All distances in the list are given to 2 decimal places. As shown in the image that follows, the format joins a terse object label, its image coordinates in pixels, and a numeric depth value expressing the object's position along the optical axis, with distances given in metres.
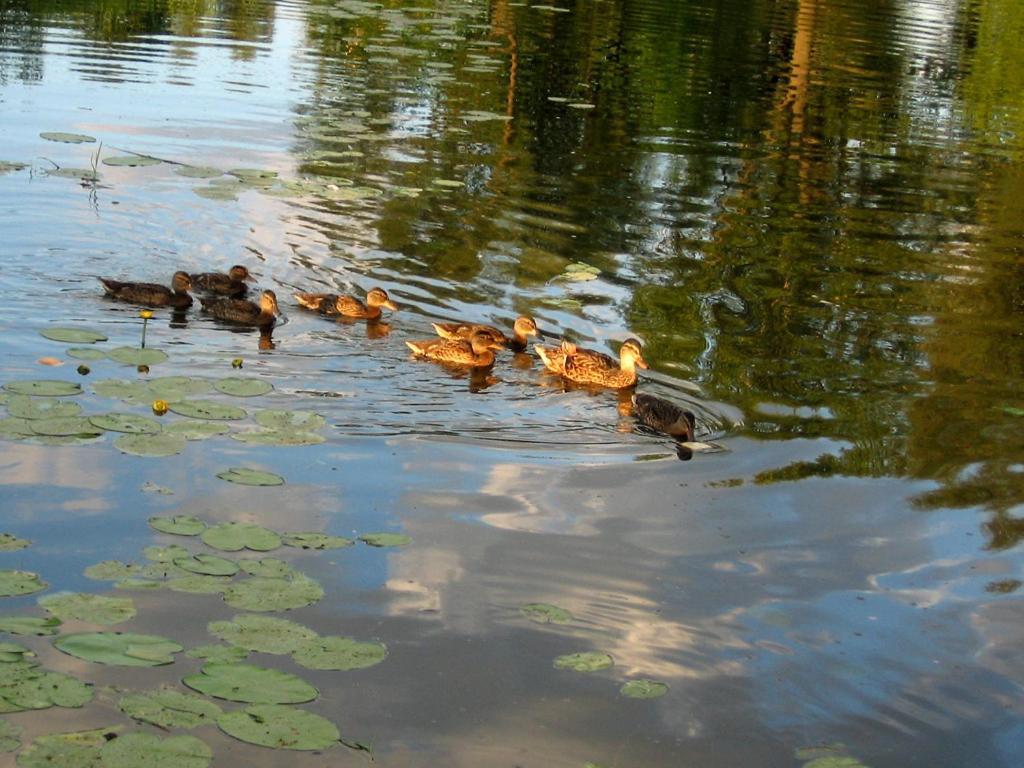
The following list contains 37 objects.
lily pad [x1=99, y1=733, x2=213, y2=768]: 9.95
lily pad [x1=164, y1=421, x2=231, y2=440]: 16.22
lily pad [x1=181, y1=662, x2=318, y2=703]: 10.91
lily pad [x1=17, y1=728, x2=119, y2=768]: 9.87
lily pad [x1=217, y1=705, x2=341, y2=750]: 10.38
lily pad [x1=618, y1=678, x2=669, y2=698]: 11.81
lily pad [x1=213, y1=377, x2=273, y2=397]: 17.80
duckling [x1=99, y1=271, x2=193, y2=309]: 21.41
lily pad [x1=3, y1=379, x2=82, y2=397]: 16.98
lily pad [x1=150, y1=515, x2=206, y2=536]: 13.75
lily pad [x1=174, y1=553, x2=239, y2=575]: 12.91
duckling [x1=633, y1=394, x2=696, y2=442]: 17.80
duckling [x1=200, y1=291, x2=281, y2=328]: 21.36
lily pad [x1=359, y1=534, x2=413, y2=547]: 14.00
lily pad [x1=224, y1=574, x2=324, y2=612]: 12.41
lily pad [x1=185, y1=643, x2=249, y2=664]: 11.45
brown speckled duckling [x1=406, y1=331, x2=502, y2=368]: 20.17
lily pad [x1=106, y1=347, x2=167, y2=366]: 18.59
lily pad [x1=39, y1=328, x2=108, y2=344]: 19.30
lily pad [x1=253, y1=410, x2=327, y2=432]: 16.81
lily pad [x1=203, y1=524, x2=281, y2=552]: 13.52
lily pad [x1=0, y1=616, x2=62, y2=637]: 11.52
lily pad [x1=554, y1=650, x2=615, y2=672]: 12.12
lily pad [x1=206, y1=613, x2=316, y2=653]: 11.73
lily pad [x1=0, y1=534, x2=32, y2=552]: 13.21
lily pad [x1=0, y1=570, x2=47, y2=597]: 12.30
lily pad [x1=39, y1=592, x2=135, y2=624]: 11.89
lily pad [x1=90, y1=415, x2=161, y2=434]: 16.14
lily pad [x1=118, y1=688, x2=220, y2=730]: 10.51
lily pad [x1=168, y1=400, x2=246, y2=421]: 16.81
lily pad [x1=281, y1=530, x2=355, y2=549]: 13.83
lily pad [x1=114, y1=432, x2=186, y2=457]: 15.61
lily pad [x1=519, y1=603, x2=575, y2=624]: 12.95
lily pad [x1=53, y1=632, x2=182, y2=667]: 11.29
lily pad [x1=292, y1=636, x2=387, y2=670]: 11.62
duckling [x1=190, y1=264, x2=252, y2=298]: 22.37
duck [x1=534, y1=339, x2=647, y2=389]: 19.91
